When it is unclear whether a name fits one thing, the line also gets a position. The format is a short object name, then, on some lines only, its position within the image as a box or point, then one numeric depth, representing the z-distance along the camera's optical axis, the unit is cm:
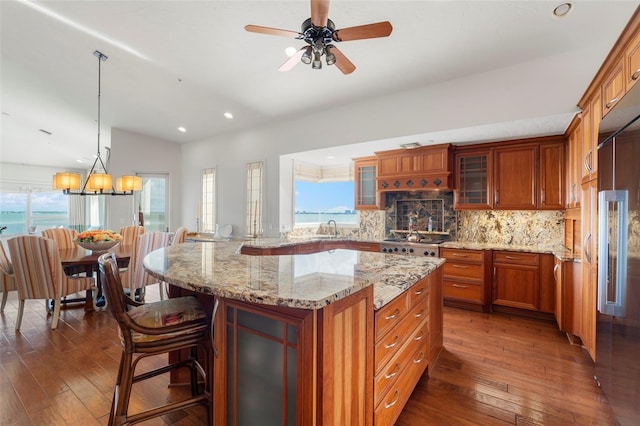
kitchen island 105
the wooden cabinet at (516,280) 346
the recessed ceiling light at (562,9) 215
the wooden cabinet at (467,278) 371
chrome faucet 559
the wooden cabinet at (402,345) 143
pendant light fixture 371
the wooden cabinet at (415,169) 412
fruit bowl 361
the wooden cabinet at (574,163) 288
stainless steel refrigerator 141
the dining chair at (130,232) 488
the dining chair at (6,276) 333
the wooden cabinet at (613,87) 192
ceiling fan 173
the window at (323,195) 552
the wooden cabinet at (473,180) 400
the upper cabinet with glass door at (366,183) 498
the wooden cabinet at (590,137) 234
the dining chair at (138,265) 357
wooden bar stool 132
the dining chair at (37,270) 304
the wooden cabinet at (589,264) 231
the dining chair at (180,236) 409
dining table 346
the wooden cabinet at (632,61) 170
